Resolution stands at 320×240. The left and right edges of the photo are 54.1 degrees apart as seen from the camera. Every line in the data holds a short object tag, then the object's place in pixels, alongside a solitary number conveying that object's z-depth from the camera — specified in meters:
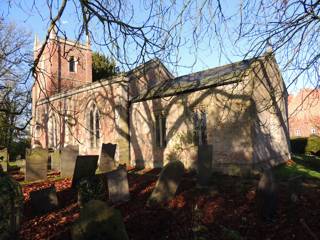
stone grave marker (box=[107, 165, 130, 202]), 8.85
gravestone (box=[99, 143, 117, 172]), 14.27
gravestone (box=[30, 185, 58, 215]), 8.58
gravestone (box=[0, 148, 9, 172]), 17.89
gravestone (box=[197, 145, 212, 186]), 9.68
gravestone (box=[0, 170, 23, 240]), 5.68
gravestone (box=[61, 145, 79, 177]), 14.25
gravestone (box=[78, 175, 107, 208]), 8.60
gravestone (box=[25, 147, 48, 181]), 13.77
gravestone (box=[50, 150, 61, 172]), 17.36
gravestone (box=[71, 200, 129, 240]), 4.41
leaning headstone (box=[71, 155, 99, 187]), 10.35
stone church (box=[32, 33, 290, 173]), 13.83
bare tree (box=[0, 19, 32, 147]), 23.51
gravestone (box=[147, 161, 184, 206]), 8.30
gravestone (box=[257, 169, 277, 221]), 6.75
